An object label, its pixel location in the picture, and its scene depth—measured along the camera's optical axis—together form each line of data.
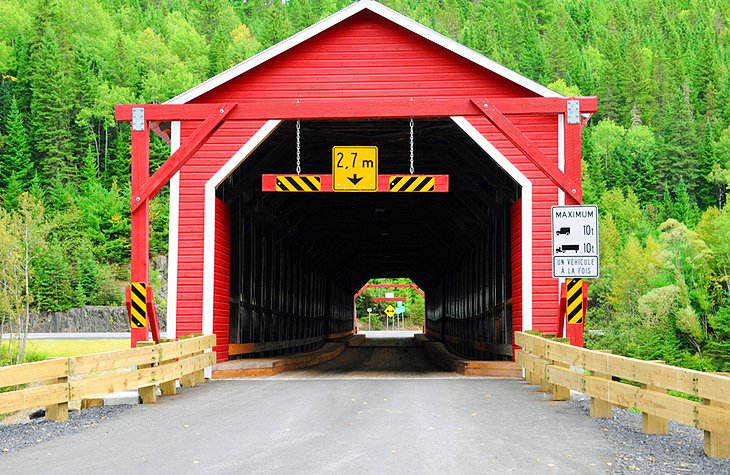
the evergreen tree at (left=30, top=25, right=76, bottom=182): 84.00
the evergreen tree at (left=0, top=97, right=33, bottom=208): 79.19
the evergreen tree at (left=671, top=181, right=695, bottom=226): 95.50
